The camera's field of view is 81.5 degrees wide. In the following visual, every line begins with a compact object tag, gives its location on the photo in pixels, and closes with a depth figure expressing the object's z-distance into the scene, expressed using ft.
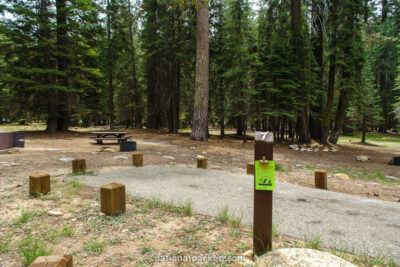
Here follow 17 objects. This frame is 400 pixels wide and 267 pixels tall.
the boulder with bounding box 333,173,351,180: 22.24
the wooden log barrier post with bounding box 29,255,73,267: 5.20
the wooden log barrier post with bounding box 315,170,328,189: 16.52
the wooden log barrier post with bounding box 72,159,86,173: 16.71
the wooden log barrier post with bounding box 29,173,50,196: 11.58
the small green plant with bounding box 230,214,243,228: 9.09
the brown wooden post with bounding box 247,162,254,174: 19.65
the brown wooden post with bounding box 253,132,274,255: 6.74
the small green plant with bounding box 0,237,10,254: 7.07
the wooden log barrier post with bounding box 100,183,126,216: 9.72
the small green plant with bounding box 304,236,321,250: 7.38
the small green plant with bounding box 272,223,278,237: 8.39
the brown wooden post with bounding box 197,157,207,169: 21.18
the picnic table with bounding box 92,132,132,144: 37.31
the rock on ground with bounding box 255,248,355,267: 5.95
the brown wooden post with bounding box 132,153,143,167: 20.15
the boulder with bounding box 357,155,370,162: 35.88
